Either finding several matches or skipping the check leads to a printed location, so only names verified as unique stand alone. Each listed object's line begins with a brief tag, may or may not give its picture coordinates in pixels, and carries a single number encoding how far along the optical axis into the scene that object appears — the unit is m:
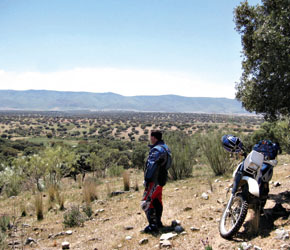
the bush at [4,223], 7.51
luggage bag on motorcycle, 4.93
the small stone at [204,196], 7.95
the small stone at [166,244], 4.80
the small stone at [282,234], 4.14
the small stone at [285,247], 3.87
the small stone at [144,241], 5.15
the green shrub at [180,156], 12.86
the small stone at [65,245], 5.65
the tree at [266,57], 5.91
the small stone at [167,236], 5.03
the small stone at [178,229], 5.41
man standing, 5.38
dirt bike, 4.39
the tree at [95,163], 21.51
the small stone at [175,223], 5.90
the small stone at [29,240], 6.46
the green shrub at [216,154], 12.22
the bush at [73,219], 7.29
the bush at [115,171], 19.32
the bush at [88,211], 7.89
